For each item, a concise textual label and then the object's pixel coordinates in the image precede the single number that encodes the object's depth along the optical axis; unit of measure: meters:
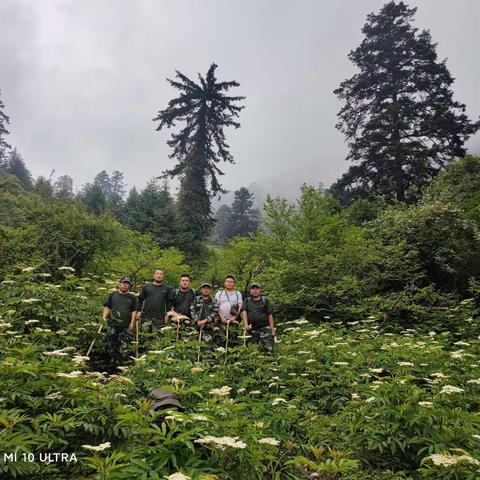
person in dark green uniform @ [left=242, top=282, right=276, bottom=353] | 7.37
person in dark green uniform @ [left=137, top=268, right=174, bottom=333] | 7.50
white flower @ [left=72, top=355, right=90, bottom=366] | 4.58
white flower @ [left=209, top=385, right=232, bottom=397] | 3.86
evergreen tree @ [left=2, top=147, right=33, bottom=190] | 57.44
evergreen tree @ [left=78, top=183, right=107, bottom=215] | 36.44
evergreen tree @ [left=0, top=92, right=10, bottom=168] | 56.17
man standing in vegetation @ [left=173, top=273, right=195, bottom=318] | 7.66
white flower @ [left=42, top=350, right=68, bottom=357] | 4.44
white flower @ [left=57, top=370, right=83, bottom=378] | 3.76
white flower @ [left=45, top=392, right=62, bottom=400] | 3.63
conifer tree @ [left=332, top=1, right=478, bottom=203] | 20.36
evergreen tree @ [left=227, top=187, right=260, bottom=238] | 59.16
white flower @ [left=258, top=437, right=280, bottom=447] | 3.16
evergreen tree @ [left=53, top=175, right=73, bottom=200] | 101.15
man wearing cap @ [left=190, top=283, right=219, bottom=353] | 7.21
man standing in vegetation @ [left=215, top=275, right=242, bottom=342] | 7.52
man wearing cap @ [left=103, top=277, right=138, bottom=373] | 7.05
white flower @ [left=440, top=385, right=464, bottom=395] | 3.98
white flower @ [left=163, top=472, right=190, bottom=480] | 2.49
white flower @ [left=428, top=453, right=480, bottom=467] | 2.86
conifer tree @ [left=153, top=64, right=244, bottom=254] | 24.12
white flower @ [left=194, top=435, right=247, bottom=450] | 2.80
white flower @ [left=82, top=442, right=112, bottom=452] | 2.78
